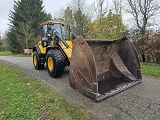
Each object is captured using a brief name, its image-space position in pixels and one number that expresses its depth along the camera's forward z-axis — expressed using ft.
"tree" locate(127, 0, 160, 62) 46.95
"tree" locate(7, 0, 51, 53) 49.63
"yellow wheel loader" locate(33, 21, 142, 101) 9.34
